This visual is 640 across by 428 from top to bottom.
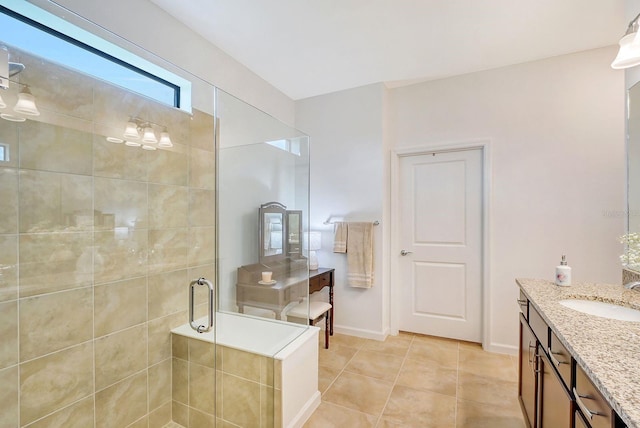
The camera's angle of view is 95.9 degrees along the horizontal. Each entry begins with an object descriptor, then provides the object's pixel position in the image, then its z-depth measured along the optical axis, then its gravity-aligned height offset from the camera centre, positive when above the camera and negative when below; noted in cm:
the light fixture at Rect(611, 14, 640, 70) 140 +81
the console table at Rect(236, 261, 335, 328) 222 -60
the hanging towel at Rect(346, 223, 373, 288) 302 -43
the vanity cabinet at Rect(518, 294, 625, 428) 80 -63
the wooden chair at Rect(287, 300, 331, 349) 240 -89
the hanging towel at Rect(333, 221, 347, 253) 315 -26
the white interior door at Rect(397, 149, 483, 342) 292 -31
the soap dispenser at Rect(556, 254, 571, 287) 168 -36
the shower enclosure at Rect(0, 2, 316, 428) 133 -19
